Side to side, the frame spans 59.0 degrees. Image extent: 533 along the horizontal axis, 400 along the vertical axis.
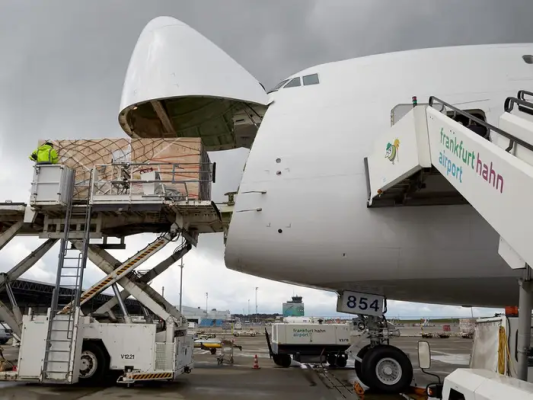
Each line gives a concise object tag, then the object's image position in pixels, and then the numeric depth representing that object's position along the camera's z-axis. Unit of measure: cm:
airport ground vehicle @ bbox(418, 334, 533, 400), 406
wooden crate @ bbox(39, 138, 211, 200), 1176
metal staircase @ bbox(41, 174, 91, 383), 996
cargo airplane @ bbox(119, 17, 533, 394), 951
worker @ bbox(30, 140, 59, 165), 1161
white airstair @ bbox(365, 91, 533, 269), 414
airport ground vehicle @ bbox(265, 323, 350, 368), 1703
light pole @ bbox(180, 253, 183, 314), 2202
